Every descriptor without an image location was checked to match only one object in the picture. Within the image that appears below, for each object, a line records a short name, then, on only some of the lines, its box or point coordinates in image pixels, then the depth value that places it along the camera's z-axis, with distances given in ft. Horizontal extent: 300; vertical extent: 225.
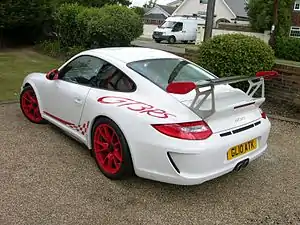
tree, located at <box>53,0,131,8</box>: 54.19
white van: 88.38
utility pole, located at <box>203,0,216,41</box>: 31.09
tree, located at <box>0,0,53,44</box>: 41.22
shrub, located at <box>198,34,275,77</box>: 20.53
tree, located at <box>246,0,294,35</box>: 73.31
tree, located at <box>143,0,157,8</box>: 270.38
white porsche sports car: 9.38
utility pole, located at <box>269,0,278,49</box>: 68.69
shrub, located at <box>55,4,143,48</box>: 33.99
